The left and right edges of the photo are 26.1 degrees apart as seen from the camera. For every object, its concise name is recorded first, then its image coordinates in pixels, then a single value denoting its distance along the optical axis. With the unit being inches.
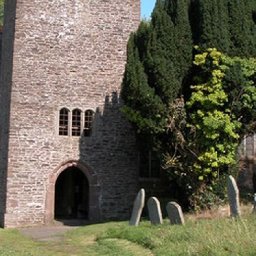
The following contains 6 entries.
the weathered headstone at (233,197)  610.0
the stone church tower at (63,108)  879.7
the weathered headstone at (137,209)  703.7
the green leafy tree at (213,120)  761.6
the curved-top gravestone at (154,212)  658.8
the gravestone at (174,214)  604.7
